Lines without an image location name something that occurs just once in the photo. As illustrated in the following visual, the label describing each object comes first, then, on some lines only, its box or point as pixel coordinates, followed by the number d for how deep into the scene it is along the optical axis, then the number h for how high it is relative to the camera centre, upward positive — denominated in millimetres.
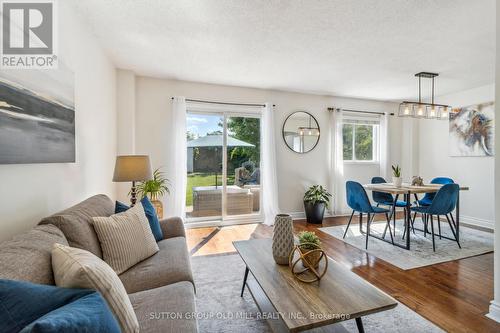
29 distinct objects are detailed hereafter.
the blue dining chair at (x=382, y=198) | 4030 -568
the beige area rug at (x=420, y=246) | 2943 -1095
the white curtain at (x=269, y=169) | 4562 -86
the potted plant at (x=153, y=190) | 3465 -357
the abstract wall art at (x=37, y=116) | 1325 +297
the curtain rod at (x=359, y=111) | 5090 +1116
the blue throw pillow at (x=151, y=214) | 2143 -439
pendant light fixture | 3504 +766
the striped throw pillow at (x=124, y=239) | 1602 -507
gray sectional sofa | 1018 -675
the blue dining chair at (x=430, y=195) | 4102 -527
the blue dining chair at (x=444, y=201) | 3150 -464
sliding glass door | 4379 -50
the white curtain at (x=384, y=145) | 5504 +419
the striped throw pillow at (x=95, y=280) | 916 -431
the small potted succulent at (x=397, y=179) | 3714 -221
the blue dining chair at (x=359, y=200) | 3410 -502
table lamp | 2576 -47
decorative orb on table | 1502 -632
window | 5383 +516
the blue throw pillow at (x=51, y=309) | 644 -416
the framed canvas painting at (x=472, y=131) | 4320 +610
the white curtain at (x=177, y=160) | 4035 +70
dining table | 3215 -342
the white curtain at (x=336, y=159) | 5082 +105
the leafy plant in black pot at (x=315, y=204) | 4566 -721
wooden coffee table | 1142 -684
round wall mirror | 4879 +641
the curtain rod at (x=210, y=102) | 4195 +1076
